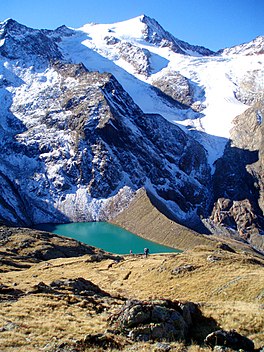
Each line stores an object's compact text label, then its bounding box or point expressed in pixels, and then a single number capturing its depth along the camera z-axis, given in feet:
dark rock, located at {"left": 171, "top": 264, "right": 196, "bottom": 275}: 165.58
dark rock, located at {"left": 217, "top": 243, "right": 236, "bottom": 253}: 429.22
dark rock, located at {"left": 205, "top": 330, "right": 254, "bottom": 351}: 74.59
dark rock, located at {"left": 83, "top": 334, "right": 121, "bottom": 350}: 73.41
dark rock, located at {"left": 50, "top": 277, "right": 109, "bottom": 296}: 136.14
